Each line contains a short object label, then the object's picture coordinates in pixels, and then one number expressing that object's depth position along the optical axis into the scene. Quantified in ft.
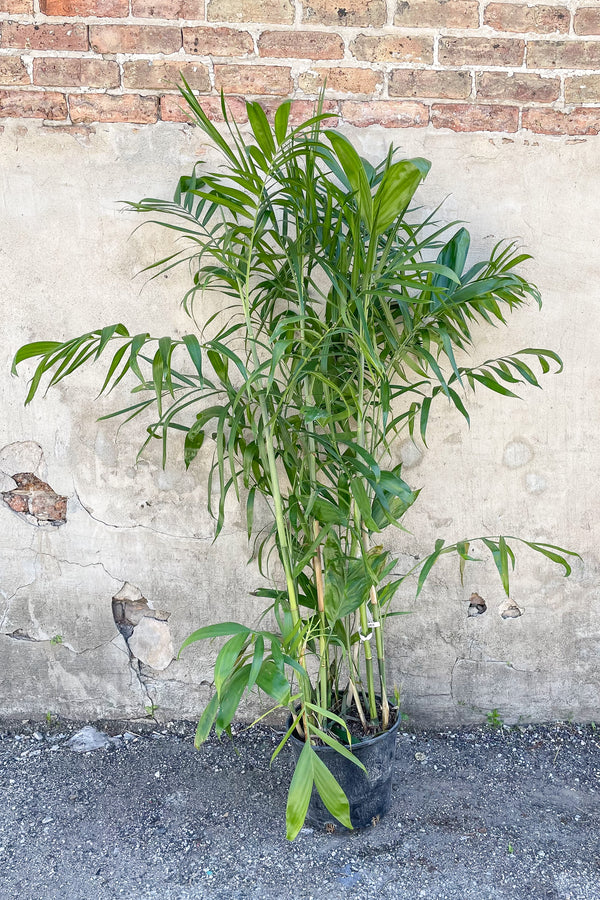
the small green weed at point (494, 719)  7.64
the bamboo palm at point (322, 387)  5.02
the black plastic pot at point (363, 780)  5.95
